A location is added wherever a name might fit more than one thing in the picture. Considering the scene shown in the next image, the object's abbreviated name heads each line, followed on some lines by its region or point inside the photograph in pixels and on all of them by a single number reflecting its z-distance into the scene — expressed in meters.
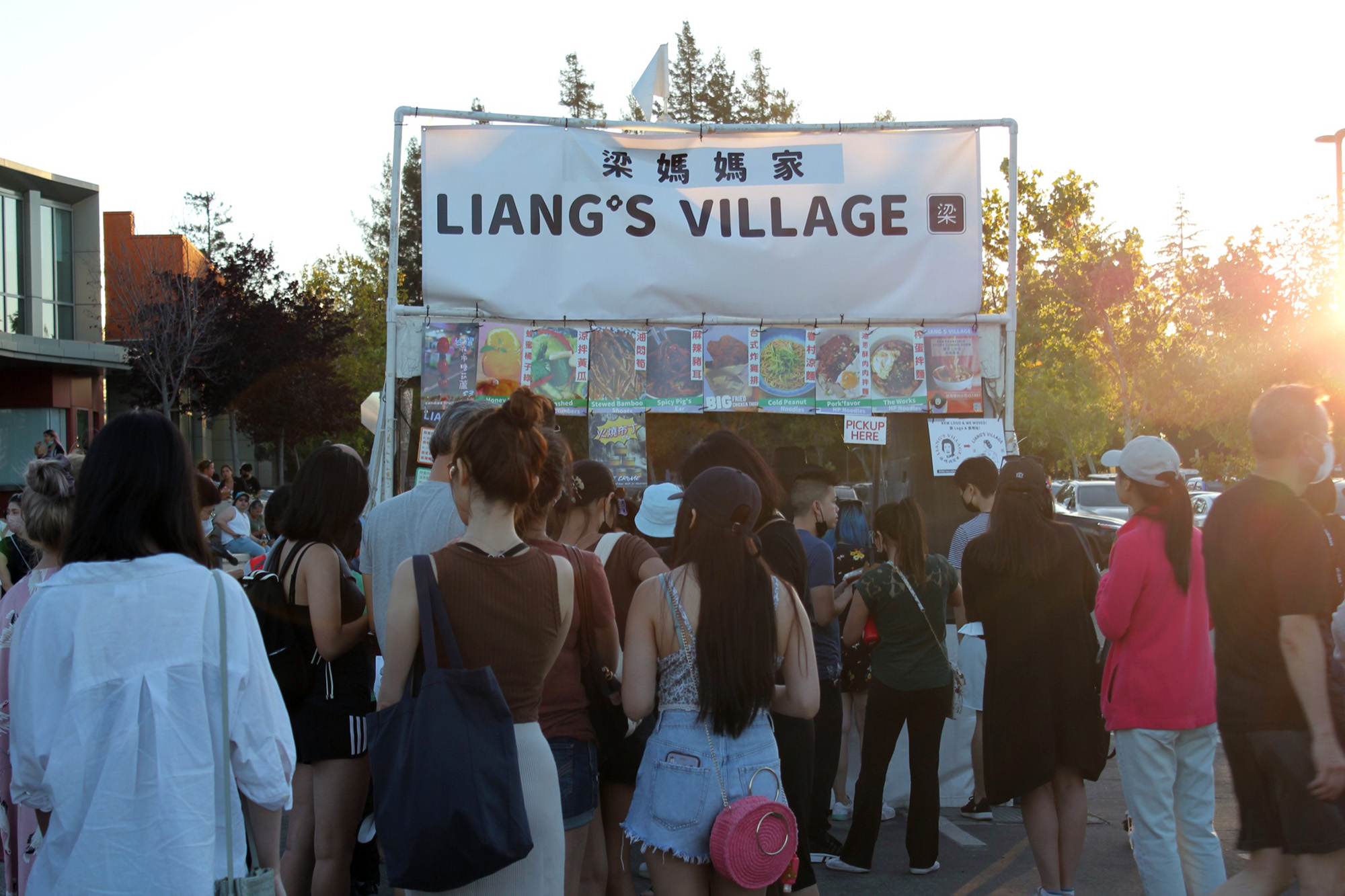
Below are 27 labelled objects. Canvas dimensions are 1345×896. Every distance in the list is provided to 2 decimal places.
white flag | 8.08
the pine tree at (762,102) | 35.97
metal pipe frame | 6.92
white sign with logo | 6.99
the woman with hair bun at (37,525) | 3.23
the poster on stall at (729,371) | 7.05
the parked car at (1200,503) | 20.78
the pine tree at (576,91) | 37.75
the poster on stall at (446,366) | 6.91
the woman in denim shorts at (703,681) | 2.96
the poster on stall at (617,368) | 7.07
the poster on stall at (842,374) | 7.07
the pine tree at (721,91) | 35.78
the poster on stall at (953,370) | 7.07
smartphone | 2.98
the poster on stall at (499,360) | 6.95
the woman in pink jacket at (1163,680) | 3.88
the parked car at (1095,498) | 19.70
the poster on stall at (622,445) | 7.01
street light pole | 19.17
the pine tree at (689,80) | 35.78
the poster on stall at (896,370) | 7.09
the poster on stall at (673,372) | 7.07
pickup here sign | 7.00
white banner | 7.14
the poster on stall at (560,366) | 7.03
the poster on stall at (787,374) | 7.06
